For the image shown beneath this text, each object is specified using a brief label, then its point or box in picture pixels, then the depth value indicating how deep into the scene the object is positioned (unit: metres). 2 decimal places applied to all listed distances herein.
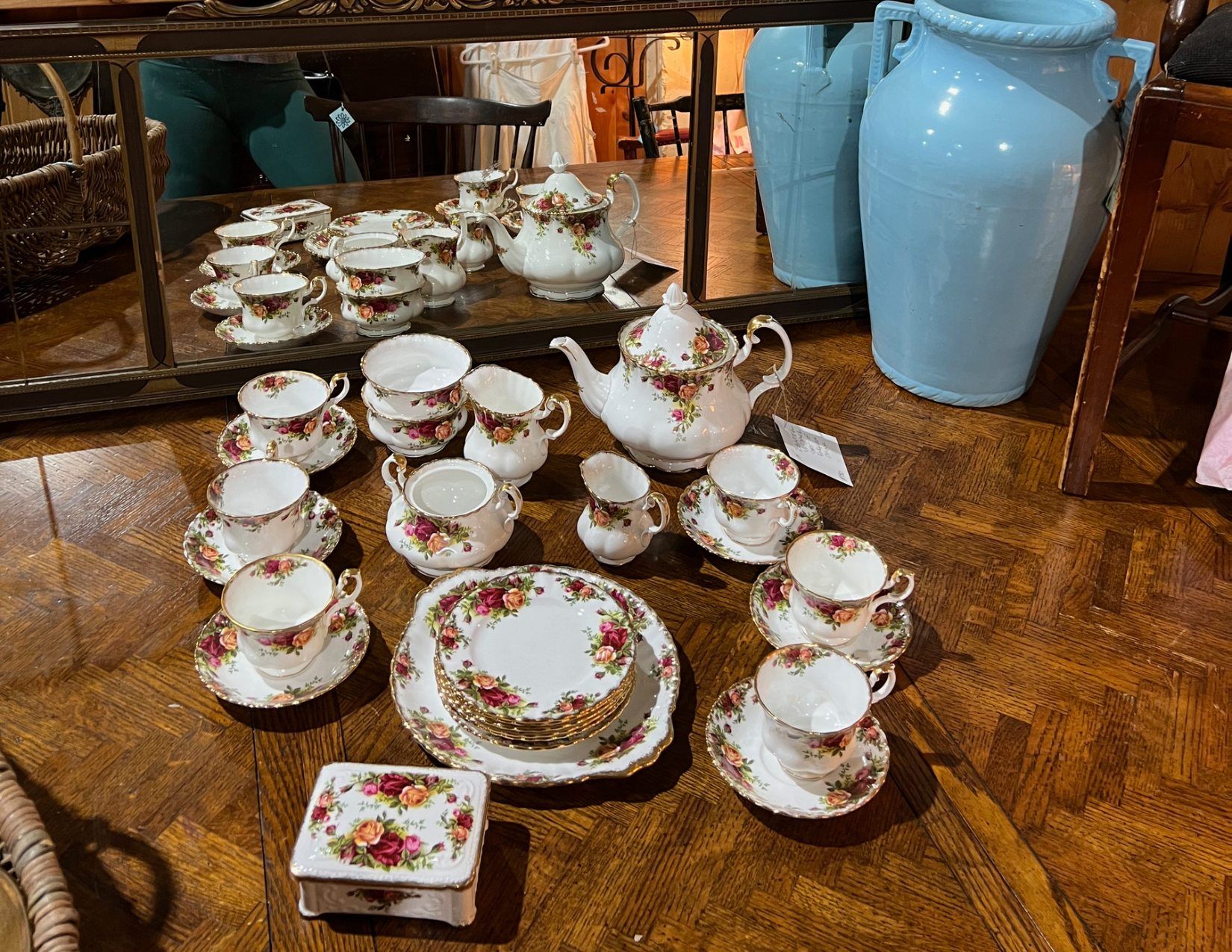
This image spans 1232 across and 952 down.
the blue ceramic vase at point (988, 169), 1.60
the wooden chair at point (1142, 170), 1.36
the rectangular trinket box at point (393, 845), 0.95
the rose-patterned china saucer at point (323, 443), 1.61
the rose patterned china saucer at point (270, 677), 1.20
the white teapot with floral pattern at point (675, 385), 1.53
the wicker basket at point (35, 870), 0.79
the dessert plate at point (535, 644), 1.13
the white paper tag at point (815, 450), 1.67
